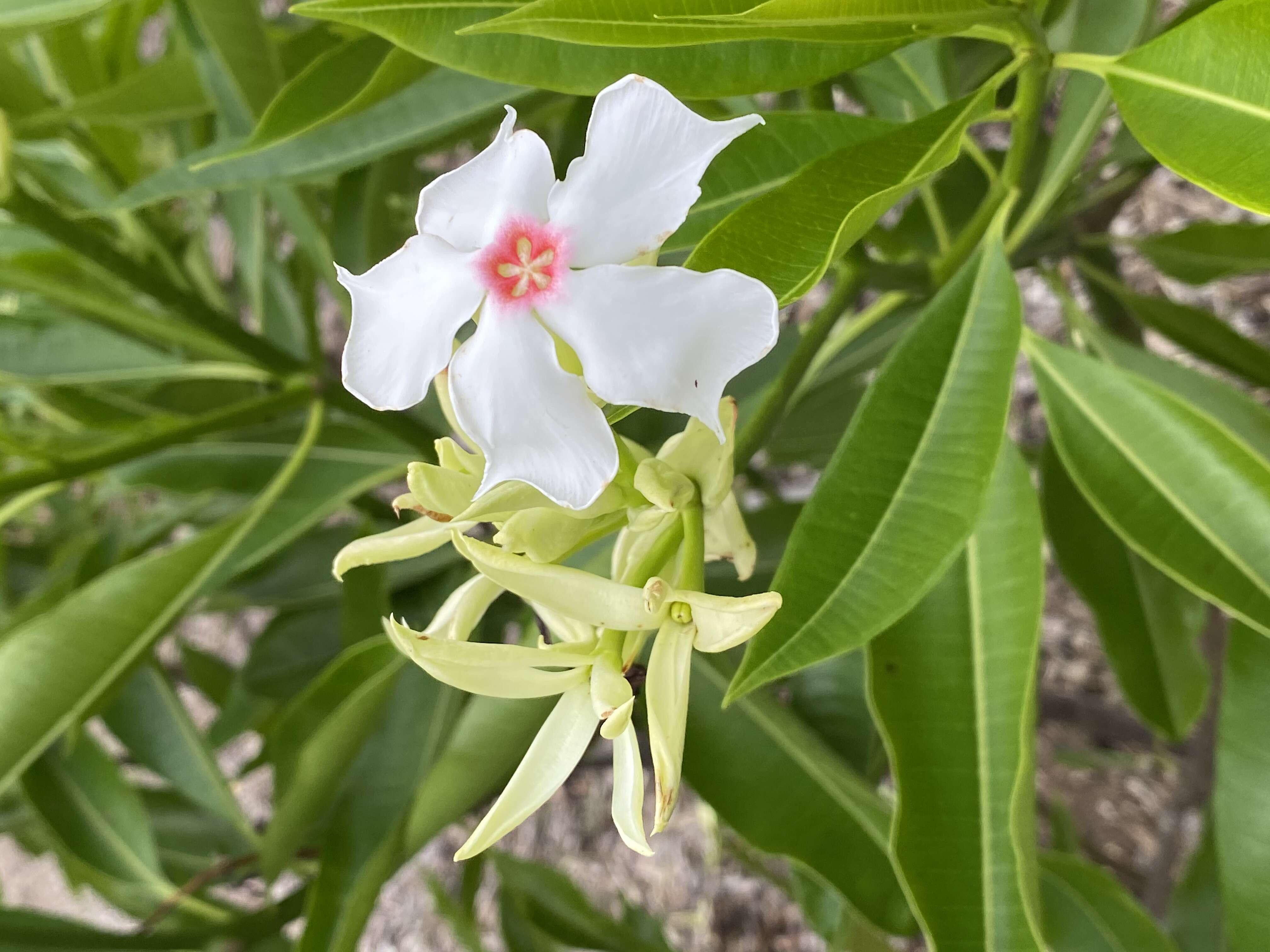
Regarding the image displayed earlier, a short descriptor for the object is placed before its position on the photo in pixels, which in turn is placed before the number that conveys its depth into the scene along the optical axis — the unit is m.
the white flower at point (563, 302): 0.26
